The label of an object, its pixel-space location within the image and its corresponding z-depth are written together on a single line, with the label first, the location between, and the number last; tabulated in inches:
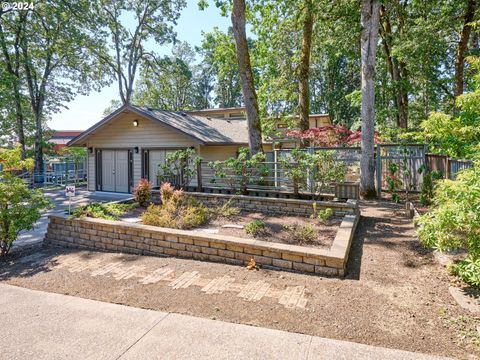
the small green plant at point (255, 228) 251.9
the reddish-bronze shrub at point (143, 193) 370.3
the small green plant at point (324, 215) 288.0
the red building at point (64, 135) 1812.3
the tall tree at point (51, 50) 746.8
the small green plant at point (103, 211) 286.5
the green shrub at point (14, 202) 242.5
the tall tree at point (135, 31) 976.3
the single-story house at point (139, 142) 509.0
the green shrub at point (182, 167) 417.1
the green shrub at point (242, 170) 370.9
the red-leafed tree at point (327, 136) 556.7
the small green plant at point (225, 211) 315.6
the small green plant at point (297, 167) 342.6
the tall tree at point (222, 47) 662.5
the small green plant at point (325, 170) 338.3
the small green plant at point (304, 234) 236.7
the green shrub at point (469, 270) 137.5
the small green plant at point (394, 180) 399.2
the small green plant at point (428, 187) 352.2
